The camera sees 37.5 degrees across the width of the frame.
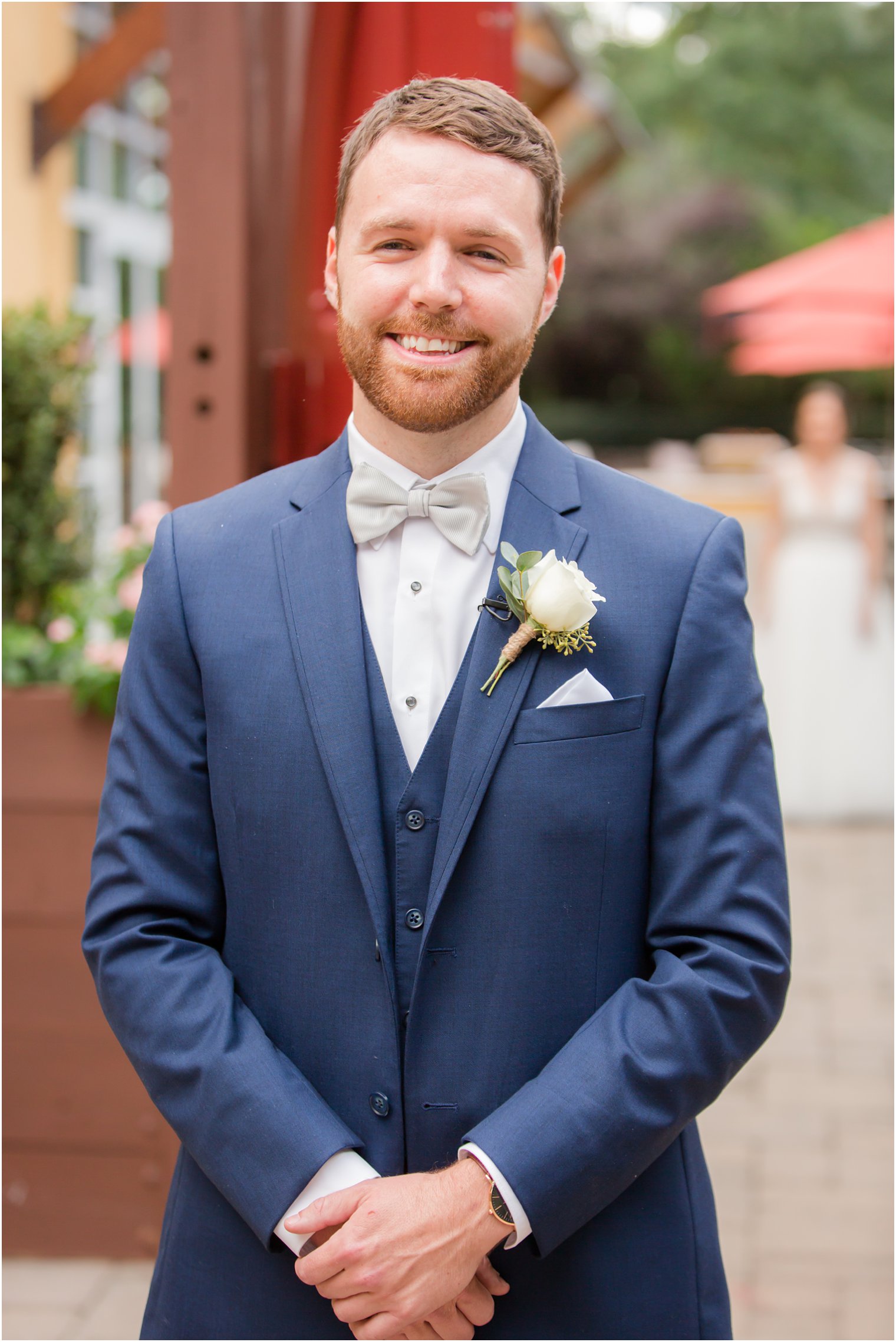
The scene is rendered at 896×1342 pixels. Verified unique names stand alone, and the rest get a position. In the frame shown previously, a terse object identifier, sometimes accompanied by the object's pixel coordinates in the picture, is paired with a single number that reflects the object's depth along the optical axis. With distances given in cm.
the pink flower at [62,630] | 350
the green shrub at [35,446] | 428
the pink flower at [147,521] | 380
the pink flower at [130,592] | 338
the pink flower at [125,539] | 375
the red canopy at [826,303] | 915
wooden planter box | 322
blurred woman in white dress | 748
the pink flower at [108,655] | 318
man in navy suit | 151
